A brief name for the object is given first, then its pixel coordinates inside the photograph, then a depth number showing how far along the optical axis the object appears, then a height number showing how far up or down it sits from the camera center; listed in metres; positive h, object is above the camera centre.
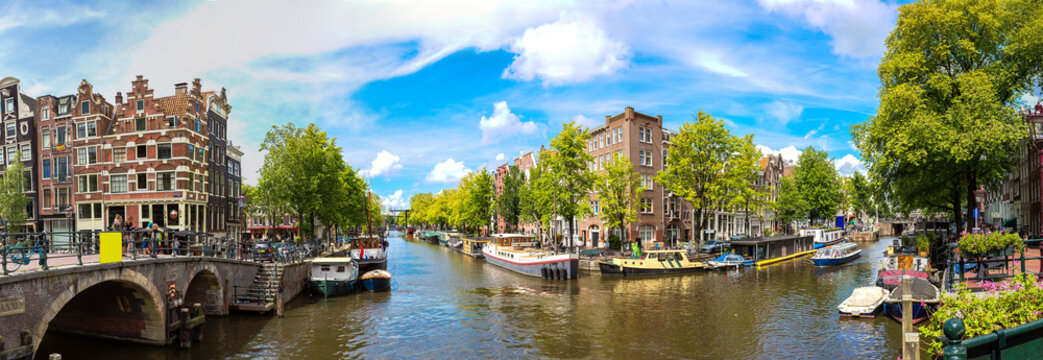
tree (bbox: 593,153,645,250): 56.62 -0.09
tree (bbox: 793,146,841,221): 87.00 +0.65
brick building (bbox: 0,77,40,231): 50.62 +6.99
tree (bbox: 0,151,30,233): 46.56 +0.52
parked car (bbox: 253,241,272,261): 33.84 -3.62
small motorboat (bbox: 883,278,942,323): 23.25 -4.89
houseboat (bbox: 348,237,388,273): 45.22 -4.95
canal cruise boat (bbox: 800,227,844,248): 74.69 -6.79
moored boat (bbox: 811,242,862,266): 52.28 -6.58
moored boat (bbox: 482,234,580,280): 43.72 -5.75
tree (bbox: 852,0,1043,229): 27.56 +5.22
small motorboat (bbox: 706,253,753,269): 50.03 -6.71
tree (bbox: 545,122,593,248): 55.66 +2.49
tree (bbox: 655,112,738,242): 55.78 +3.05
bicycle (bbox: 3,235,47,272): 15.24 -1.59
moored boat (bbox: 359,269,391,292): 38.06 -5.91
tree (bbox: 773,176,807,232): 81.69 -2.17
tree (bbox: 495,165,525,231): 82.00 -0.59
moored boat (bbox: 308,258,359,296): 35.81 -5.38
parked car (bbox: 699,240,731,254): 56.47 -5.95
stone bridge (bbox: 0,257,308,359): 14.98 -3.66
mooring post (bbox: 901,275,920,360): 11.12 -3.28
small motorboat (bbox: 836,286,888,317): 26.61 -5.79
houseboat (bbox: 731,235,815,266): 54.59 -6.31
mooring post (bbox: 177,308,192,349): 22.01 -5.37
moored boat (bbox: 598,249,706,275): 46.59 -6.34
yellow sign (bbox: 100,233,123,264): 18.12 -1.57
